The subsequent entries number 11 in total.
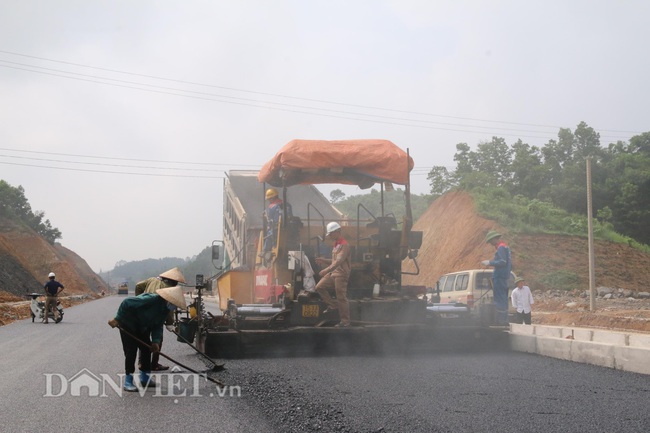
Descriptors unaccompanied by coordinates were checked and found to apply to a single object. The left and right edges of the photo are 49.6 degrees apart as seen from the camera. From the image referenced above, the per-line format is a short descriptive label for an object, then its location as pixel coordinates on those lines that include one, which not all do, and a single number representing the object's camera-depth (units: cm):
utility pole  2022
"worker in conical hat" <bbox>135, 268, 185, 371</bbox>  812
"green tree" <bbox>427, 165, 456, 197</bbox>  4841
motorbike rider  1967
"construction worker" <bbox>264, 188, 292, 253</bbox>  1120
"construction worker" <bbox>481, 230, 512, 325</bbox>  1173
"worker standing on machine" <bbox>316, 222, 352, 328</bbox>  1016
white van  1565
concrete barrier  832
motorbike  2022
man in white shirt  1367
